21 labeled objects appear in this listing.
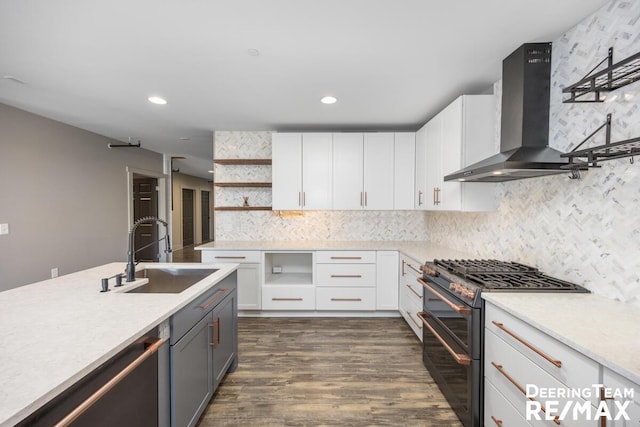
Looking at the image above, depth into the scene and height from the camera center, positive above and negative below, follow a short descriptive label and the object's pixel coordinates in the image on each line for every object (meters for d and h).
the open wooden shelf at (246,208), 3.89 +0.05
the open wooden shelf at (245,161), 3.74 +0.70
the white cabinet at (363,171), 3.55 +0.54
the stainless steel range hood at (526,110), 1.77 +0.71
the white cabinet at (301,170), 3.55 +0.55
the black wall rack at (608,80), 1.27 +0.66
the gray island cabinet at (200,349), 1.40 -0.86
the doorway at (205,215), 10.47 -0.16
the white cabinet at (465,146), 2.33 +0.60
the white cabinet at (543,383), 0.91 -0.70
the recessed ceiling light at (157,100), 2.72 +1.15
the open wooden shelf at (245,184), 3.79 +0.38
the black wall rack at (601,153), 1.22 +0.29
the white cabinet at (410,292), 2.72 -0.89
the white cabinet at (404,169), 3.53 +0.56
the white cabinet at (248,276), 3.35 -0.81
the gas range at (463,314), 1.58 -0.69
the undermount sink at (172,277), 2.05 -0.52
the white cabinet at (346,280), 3.34 -0.86
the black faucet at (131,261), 1.71 -0.32
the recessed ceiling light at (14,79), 2.30 +1.15
